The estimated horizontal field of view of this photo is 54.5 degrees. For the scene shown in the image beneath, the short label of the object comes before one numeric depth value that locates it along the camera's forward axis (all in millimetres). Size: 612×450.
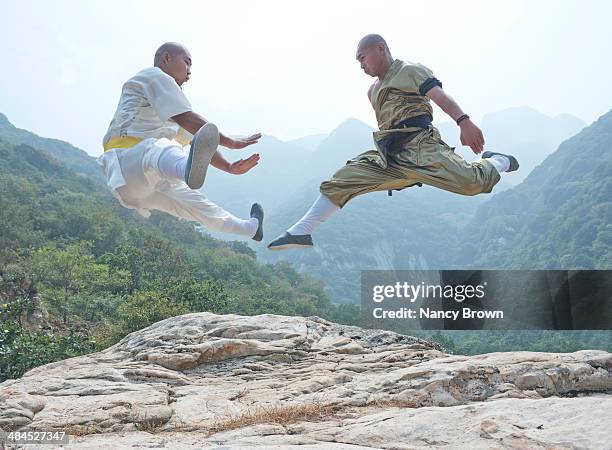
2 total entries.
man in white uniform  3424
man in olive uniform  3748
